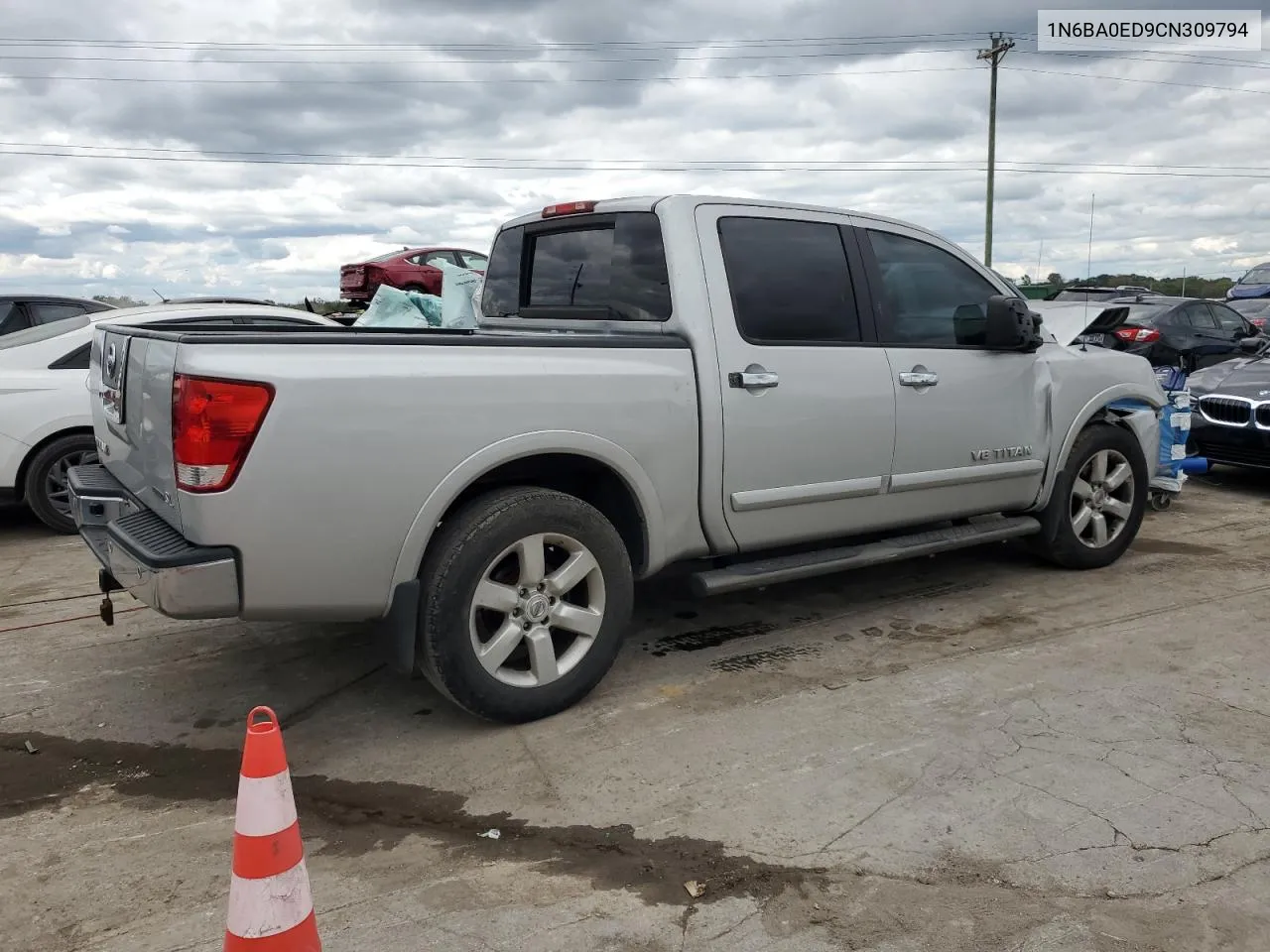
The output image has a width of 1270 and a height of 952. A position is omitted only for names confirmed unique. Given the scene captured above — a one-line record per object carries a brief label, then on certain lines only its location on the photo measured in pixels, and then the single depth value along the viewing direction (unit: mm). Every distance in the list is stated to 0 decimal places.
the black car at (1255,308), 17953
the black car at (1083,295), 15836
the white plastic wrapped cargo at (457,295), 8891
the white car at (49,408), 6652
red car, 18625
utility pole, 29203
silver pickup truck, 3059
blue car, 24672
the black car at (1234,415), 7980
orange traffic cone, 1984
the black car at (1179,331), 12523
